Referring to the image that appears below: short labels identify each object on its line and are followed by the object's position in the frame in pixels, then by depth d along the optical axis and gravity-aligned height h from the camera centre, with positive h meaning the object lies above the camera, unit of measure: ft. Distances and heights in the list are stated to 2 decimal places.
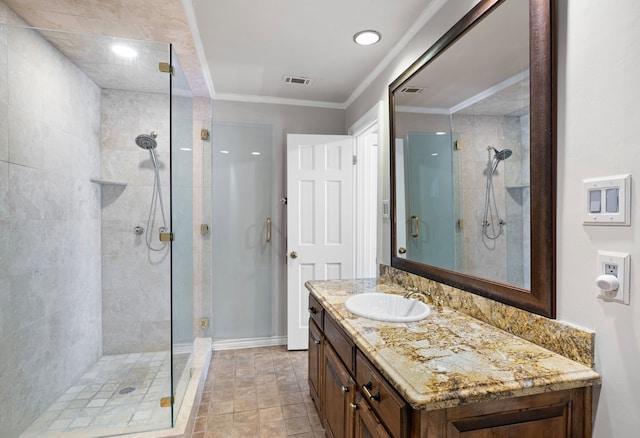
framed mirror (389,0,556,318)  3.72 +0.88
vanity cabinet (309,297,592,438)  2.87 -1.90
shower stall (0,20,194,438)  5.68 -0.39
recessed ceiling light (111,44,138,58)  6.76 +3.49
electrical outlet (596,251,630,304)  2.93 -0.52
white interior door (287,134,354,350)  10.11 -0.04
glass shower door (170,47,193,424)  6.67 -0.48
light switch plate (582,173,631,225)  2.92 +0.13
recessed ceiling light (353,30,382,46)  6.63 +3.72
